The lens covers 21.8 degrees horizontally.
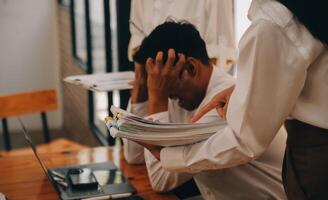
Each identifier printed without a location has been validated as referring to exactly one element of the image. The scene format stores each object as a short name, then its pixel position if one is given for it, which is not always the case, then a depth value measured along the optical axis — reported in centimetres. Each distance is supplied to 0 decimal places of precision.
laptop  295
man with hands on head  284
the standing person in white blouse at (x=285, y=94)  218
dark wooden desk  301
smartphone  300
